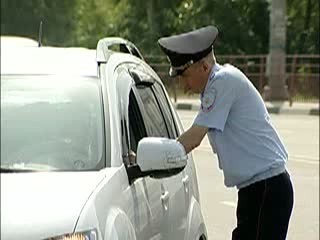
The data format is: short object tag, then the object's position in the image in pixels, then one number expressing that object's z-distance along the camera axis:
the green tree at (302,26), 72.75
